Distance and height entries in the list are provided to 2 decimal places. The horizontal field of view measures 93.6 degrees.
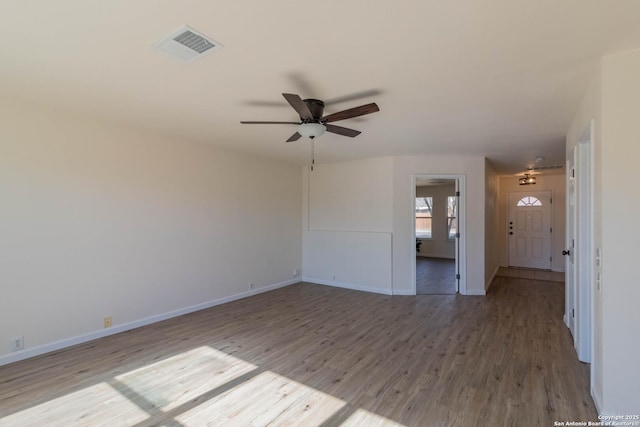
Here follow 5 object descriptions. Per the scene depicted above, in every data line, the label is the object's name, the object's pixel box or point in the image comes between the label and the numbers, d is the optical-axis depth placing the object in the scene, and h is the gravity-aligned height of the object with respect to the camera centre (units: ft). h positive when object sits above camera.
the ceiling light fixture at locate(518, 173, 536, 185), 24.44 +3.41
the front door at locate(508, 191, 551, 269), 25.13 -0.66
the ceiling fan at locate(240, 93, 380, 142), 8.06 +2.97
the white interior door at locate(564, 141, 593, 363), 9.42 -0.93
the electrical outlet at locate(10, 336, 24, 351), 9.41 -4.05
